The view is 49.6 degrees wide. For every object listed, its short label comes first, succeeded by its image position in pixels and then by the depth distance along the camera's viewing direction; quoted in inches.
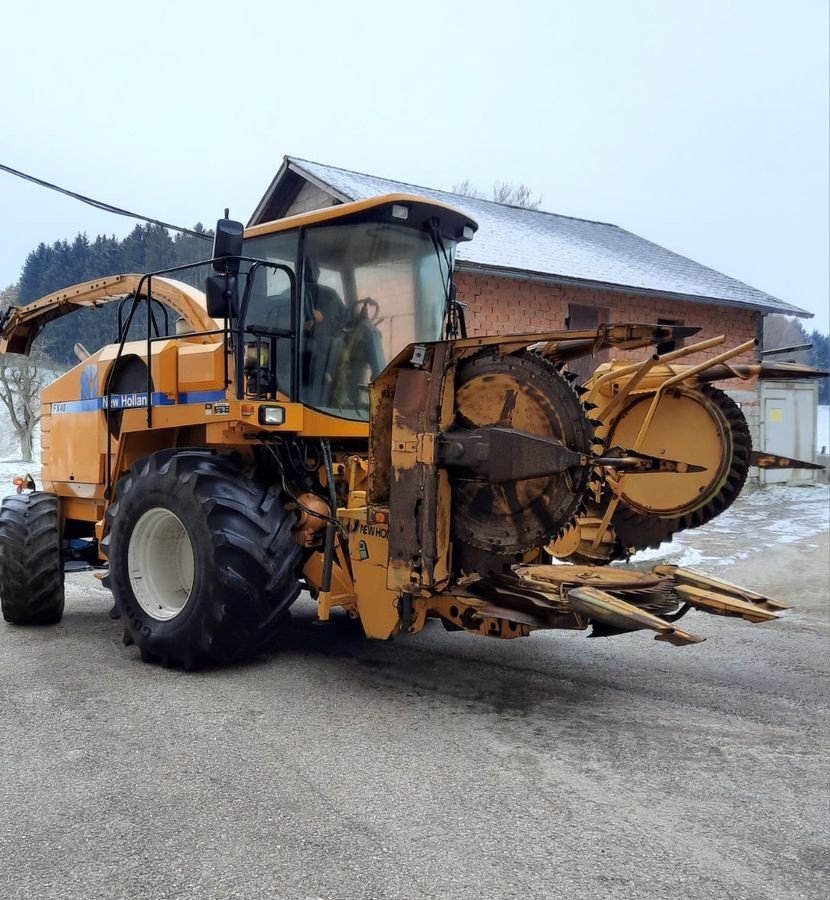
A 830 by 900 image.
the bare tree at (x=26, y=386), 1036.5
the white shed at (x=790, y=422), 717.9
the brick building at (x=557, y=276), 582.9
